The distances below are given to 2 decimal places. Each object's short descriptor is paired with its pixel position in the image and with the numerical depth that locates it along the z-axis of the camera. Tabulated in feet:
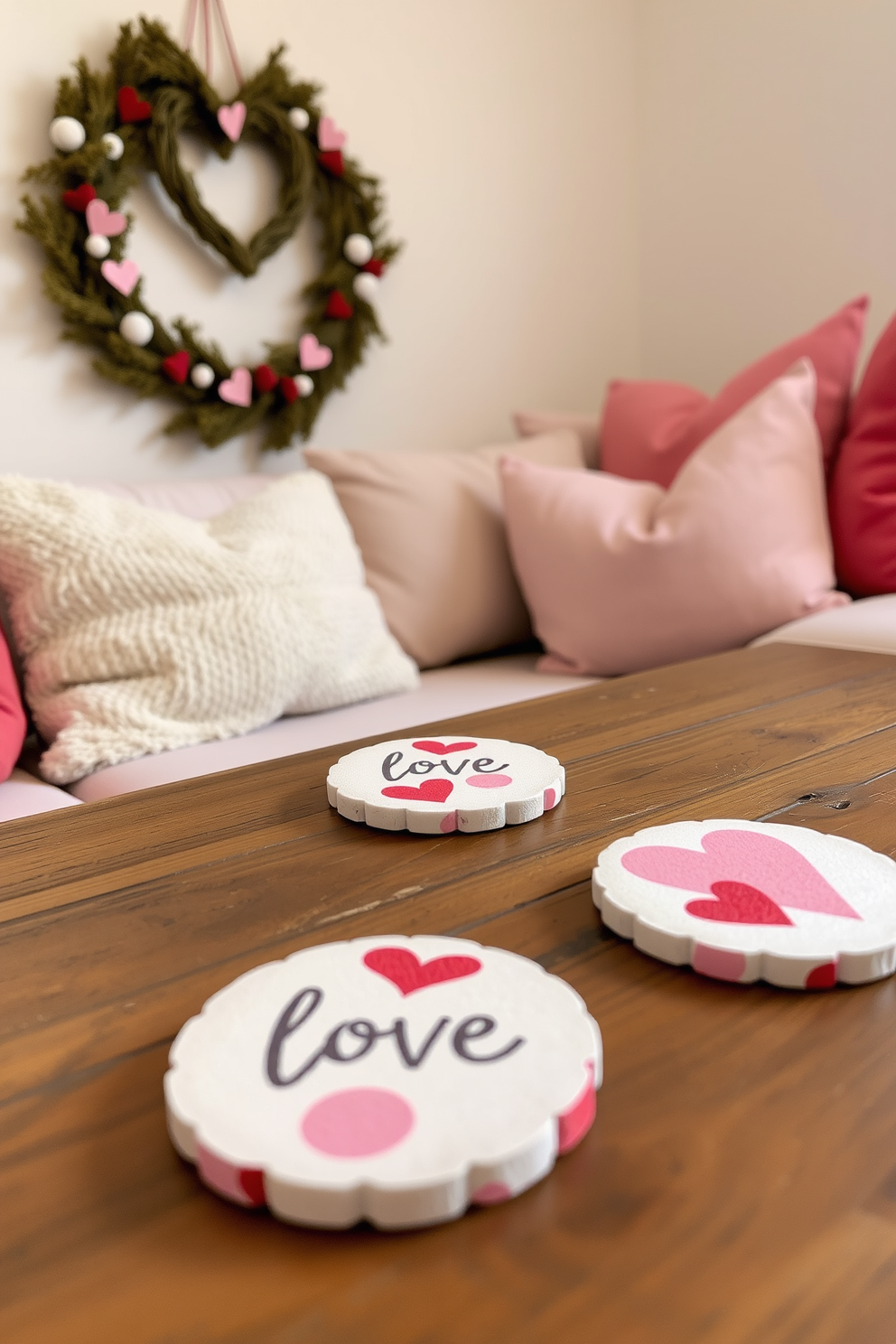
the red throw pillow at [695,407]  6.17
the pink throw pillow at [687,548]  5.50
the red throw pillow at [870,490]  5.79
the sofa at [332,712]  4.15
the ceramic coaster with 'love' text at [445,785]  2.24
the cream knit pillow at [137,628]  4.36
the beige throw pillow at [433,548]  5.90
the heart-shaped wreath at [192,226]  5.55
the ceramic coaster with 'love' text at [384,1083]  1.14
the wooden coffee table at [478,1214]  1.04
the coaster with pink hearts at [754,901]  1.57
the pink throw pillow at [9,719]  4.18
